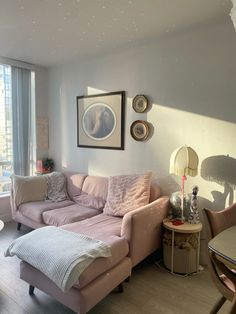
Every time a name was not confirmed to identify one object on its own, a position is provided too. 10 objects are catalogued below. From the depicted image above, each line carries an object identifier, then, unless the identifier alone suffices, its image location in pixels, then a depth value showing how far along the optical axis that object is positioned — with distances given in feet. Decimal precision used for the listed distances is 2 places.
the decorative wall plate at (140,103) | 10.00
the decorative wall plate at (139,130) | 10.06
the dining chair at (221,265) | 4.64
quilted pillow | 9.12
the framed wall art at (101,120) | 10.93
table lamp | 8.18
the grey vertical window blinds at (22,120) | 12.89
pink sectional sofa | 5.89
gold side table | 7.99
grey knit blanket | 5.55
